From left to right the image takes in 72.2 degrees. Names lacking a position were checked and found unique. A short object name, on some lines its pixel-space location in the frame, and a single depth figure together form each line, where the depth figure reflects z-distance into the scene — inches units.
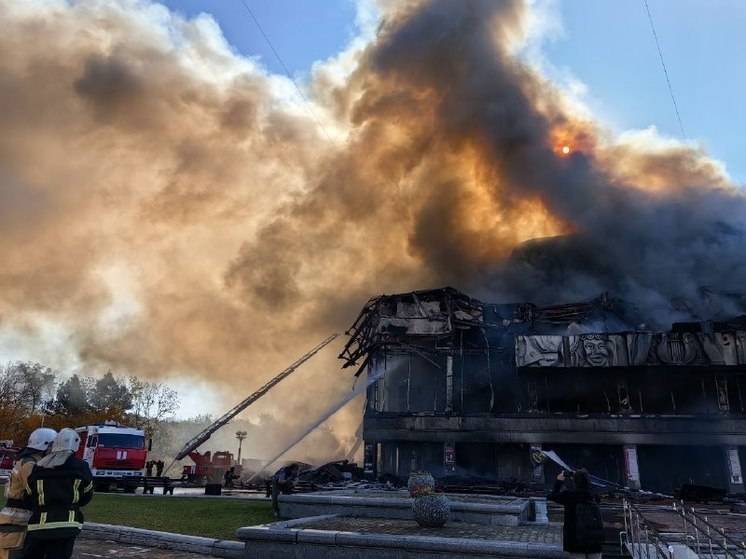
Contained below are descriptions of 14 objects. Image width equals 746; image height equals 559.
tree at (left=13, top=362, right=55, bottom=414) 3036.4
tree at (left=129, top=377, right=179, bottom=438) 3065.9
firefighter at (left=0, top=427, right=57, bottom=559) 222.4
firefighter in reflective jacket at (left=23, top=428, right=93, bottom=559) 219.9
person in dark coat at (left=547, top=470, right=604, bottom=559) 301.0
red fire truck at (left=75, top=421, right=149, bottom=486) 1133.7
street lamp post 1684.3
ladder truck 1465.3
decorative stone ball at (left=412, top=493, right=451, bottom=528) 451.2
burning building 1429.6
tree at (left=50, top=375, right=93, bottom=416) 2891.2
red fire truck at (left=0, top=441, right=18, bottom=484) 1421.0
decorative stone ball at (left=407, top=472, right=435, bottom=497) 466.0
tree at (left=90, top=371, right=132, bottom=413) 3046.3
